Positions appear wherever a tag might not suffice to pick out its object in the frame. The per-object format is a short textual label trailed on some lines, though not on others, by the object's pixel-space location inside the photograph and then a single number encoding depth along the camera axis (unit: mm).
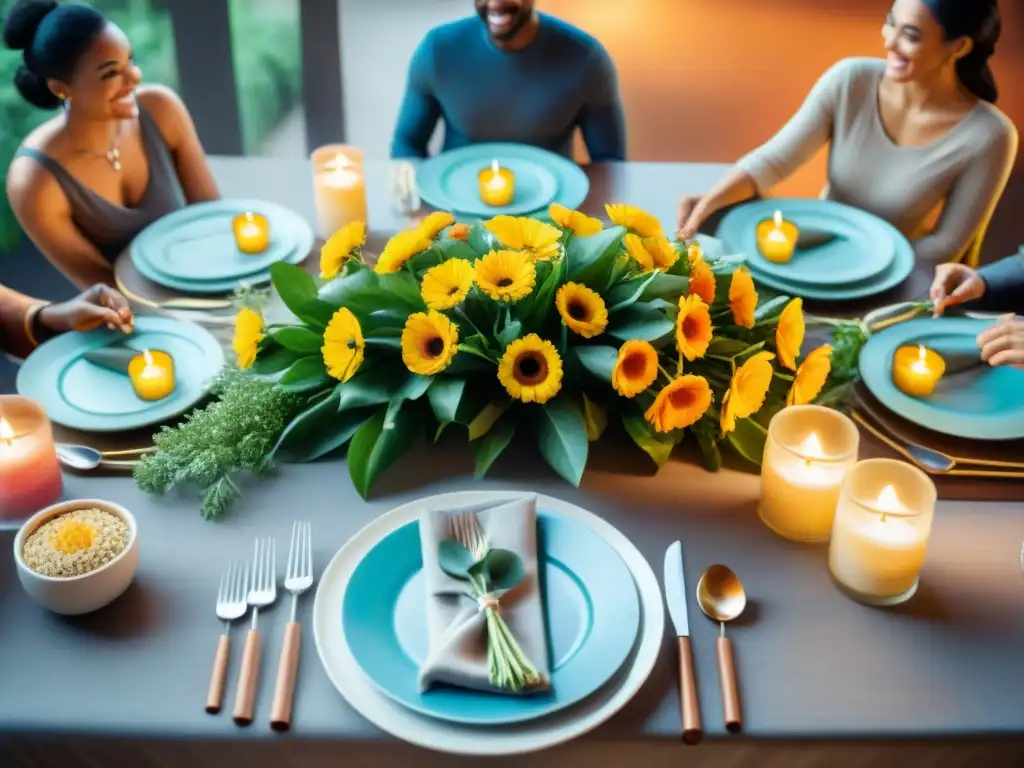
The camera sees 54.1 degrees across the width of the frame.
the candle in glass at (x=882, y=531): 941
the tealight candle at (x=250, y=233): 1465
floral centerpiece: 1055
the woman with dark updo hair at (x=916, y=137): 1647
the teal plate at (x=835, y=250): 1416
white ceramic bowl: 909
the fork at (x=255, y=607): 856
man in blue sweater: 1988
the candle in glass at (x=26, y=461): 1032
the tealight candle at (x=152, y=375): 1187
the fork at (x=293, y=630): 852
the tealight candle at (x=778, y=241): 1479
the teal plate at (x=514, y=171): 1595
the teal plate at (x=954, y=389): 1162
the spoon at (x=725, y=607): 877
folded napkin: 862
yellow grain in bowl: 922
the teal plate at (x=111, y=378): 1161
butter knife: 852
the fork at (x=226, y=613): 864
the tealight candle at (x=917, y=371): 1207
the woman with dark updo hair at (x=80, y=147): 1485
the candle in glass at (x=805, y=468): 1013
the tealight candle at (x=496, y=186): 1589
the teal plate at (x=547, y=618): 853
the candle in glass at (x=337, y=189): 1505
